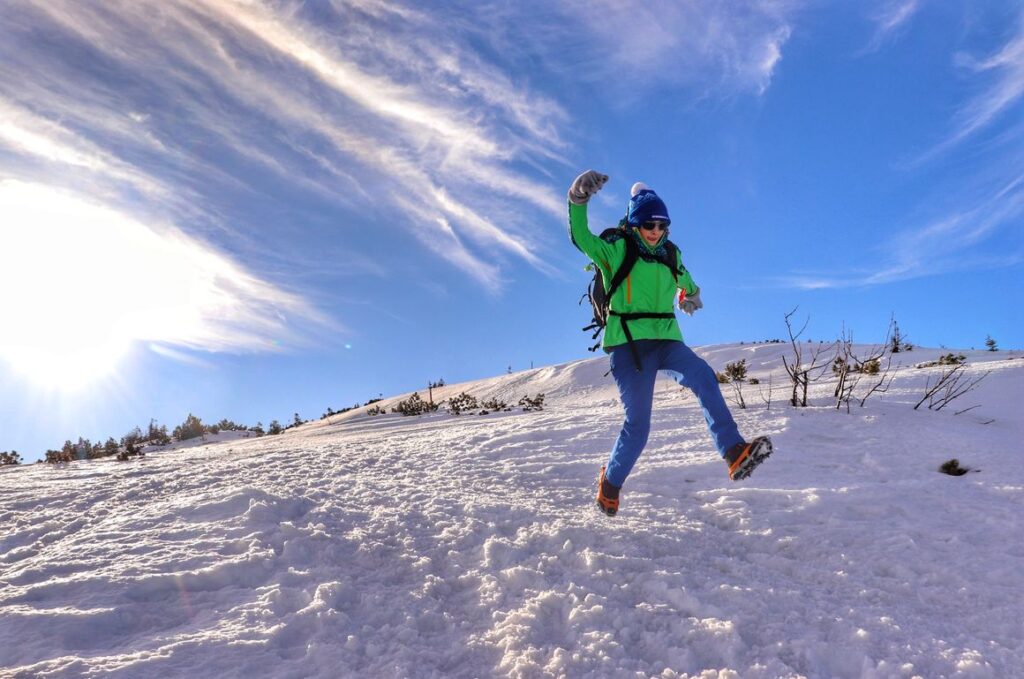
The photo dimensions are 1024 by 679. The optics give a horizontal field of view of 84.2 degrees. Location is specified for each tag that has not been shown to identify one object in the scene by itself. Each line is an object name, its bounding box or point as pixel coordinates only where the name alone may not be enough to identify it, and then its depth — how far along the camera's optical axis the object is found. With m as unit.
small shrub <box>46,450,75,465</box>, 8.53
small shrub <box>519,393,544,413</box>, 10.50
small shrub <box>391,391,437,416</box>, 11.81
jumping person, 3.53
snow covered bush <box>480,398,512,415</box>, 10.73
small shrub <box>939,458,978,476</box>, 3.95
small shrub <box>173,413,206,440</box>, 12.85
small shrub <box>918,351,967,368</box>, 8.00
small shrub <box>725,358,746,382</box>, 9.89
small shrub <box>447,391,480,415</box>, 11.31
